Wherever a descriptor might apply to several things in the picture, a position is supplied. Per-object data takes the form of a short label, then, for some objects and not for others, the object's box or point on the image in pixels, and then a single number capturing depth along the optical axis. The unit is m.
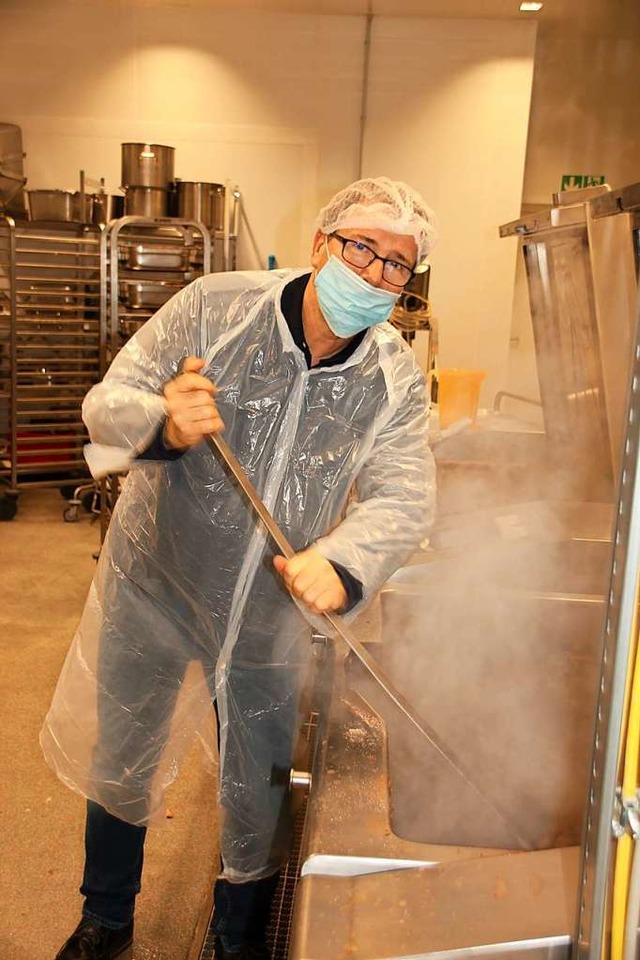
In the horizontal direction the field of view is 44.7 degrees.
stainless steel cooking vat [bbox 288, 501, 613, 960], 0.66
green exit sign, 5.02
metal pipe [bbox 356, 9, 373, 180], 4.74
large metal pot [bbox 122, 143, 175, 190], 4.27
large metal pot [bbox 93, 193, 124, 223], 4.52
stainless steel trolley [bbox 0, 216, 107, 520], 4.24
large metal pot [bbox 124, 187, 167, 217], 4.36
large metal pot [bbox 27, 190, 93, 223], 4.35
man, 1.19
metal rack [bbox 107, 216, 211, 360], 4.23
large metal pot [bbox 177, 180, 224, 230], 4.36
